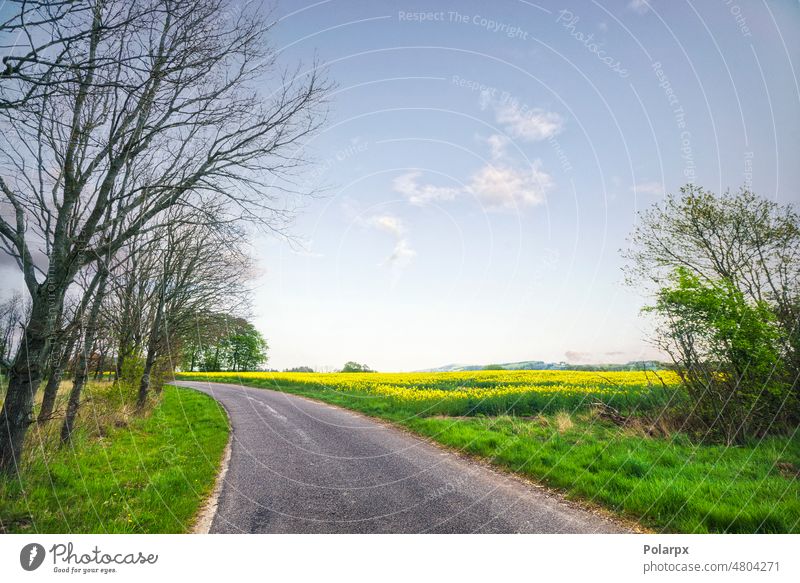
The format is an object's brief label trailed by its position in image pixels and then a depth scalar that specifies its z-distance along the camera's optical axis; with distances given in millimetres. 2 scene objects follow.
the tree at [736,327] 5551
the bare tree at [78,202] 4500
